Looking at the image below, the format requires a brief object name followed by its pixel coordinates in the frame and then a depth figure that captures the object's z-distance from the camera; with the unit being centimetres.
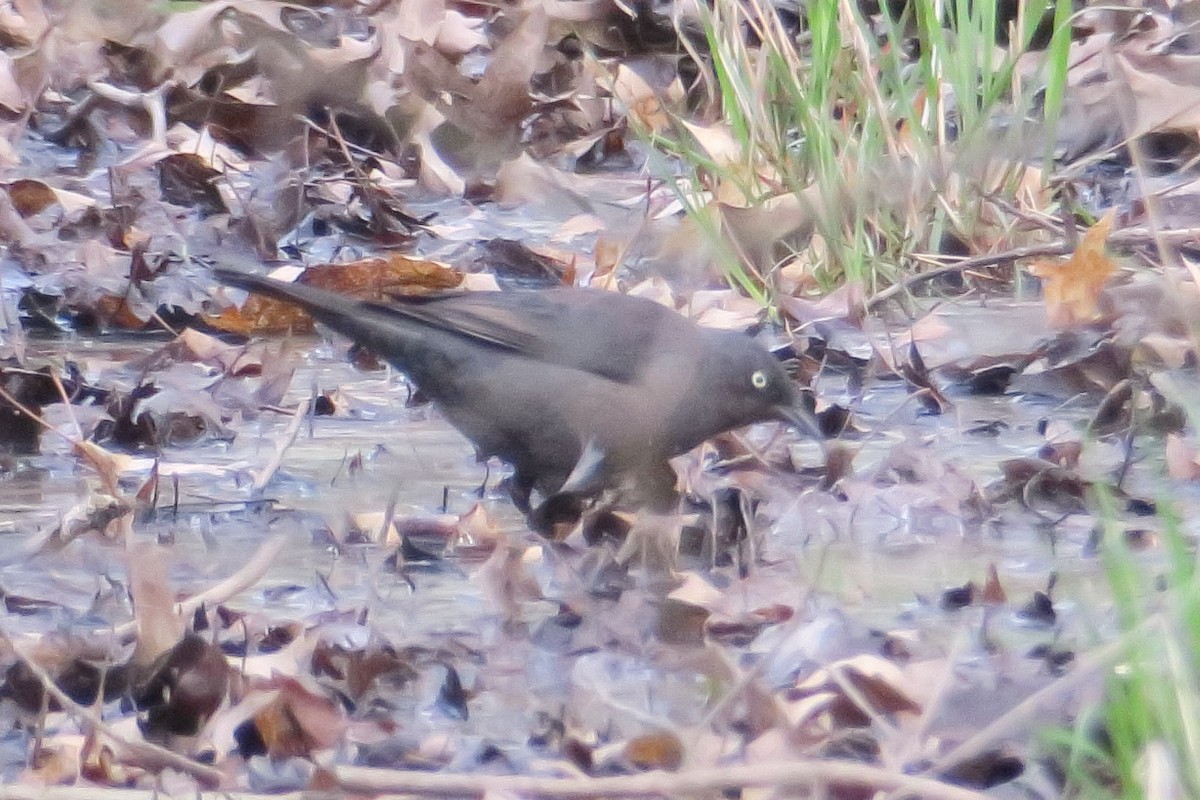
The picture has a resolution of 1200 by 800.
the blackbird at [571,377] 851
